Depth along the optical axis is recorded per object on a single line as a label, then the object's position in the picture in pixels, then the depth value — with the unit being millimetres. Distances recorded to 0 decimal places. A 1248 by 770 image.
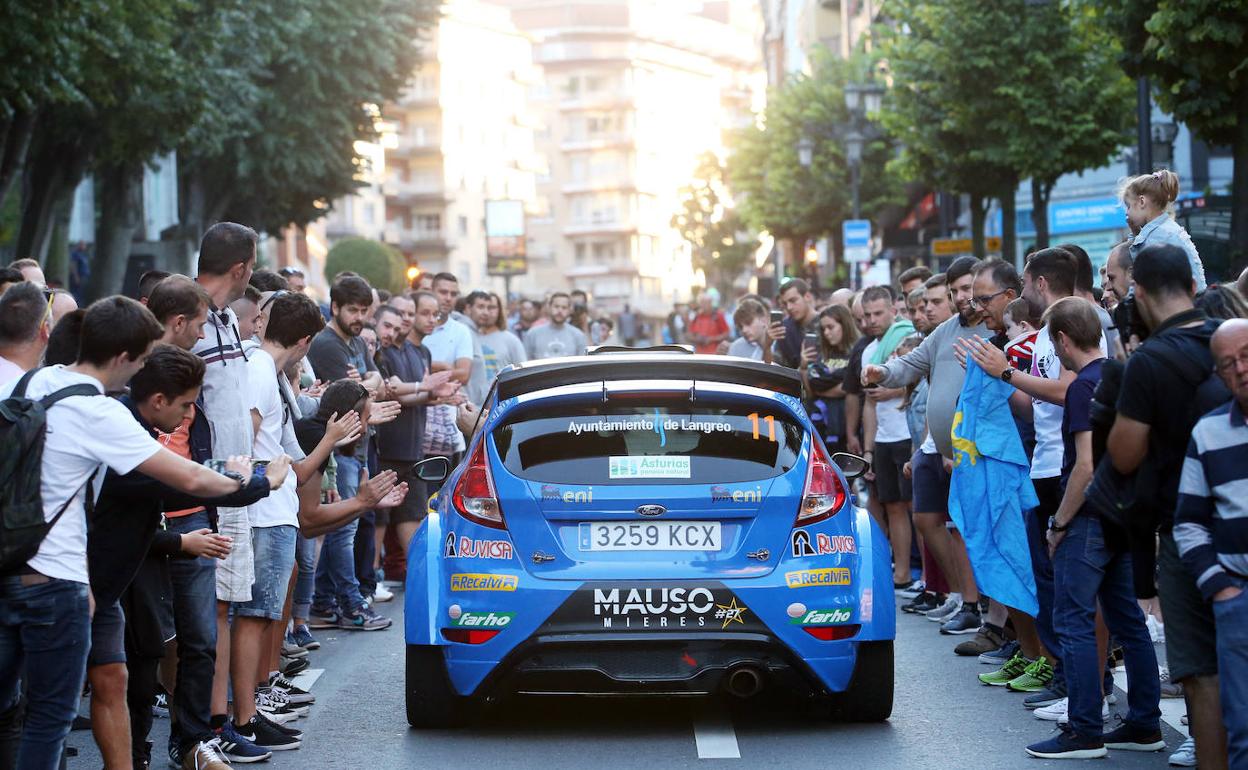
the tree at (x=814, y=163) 53656
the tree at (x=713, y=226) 105812
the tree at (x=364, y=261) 76625
